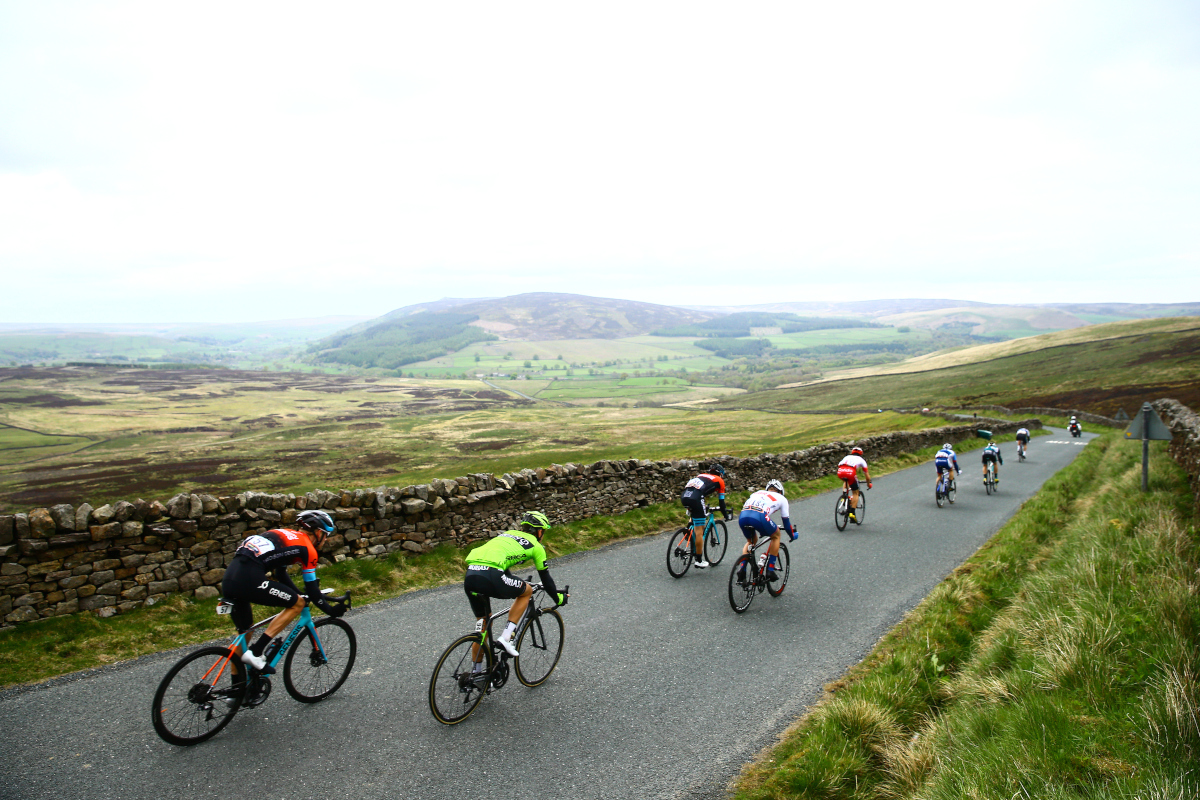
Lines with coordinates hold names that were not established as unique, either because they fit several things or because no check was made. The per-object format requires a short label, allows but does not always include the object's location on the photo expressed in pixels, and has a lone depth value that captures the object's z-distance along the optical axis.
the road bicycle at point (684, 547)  11.49
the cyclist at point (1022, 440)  33.78
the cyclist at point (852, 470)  15.69
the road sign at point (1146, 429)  15.99
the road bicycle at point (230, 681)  5.71
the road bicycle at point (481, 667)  6.31
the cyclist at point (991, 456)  22.47
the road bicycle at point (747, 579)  9.66
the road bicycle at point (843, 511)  15.84
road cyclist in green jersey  6.43
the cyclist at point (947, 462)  19.20
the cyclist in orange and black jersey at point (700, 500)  11.23
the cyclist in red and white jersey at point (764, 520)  9.80
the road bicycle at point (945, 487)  19.45
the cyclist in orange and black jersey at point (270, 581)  6.00
